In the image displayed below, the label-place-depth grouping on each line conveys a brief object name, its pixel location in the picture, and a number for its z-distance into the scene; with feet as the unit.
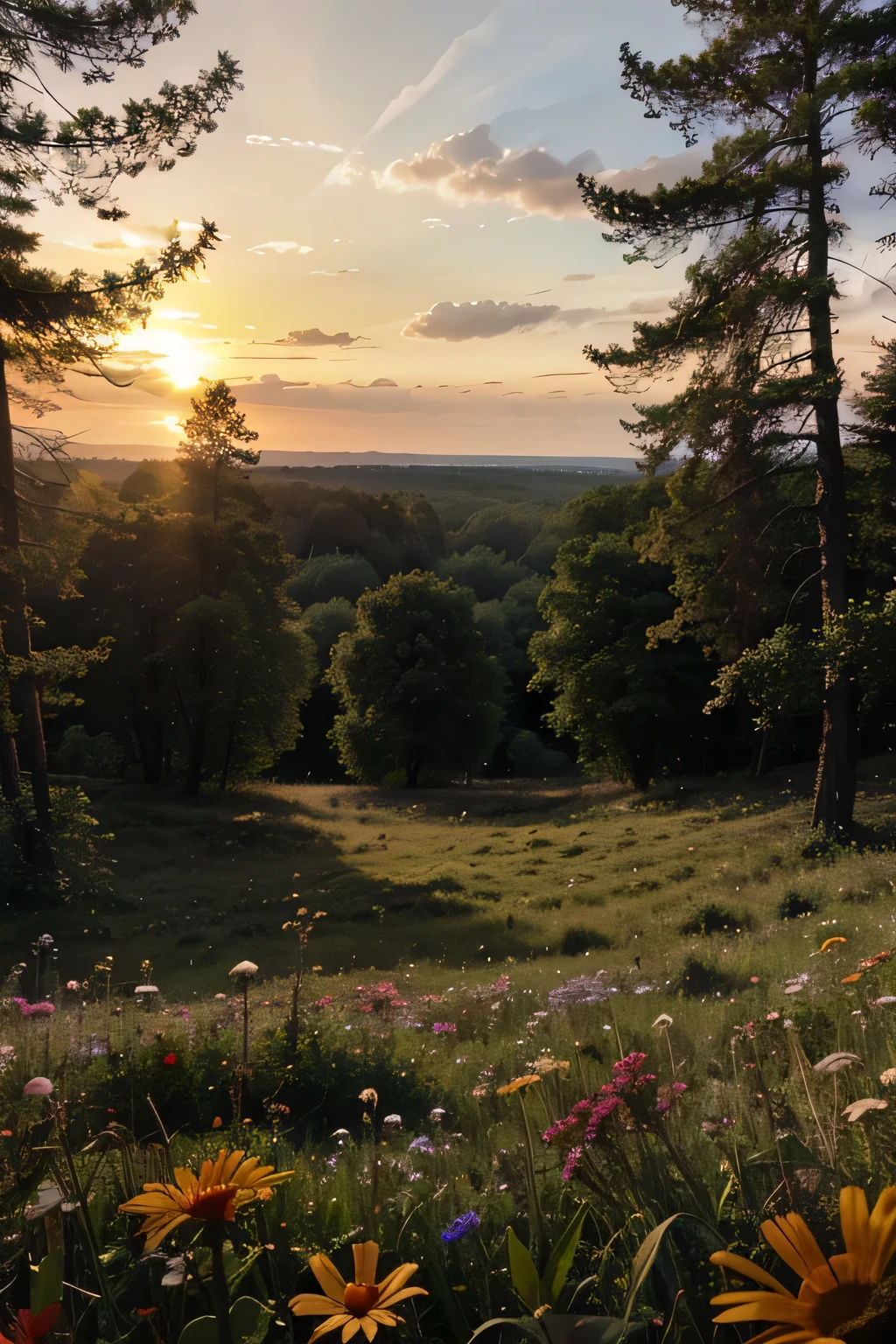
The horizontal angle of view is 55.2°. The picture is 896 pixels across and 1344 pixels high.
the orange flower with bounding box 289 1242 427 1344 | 4.91
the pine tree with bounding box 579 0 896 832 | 46.88
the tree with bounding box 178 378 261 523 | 99.76
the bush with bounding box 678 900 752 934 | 41.88
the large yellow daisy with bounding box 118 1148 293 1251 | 5.48
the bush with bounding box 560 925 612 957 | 44.01
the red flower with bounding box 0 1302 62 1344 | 5.16
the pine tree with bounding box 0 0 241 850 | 42.06
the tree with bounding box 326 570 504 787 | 118.93
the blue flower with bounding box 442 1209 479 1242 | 7.43
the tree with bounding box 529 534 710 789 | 95.45
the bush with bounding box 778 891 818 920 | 38.93
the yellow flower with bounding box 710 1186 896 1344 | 4.09
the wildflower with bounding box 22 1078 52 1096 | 8.18
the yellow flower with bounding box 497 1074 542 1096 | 7.60
